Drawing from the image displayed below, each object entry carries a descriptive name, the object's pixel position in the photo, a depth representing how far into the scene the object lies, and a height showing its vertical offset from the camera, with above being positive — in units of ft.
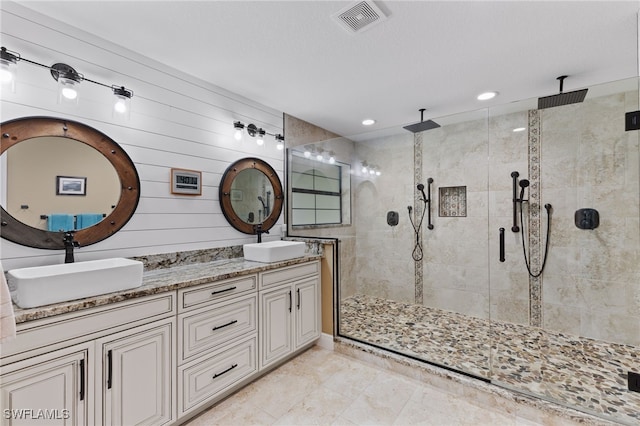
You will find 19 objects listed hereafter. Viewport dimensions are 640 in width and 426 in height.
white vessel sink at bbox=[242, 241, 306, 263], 7.73 -1.07
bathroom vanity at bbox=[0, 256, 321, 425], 4.05 -2.40
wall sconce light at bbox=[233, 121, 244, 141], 8.64 +2.62
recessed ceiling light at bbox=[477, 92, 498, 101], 8.86 +3.77
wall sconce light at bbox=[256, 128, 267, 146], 9.42 +2.58
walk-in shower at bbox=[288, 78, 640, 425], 7.27 -1.21
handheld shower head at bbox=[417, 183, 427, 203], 11.04 +0.94
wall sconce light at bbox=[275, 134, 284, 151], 10.13 +2.62
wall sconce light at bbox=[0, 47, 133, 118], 4.89 +2.60
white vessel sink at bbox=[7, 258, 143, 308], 4.11 -1.07
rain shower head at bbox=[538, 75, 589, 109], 7.74 +3.27
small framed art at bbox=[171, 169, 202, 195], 7.23 +0.85
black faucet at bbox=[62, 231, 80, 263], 5.45 -0.62
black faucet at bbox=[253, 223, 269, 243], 9.29 -0.52
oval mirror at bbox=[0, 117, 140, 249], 5.10 +0.63
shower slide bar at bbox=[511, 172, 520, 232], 9.84 +0.42
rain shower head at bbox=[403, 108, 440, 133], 10.11 +3.23
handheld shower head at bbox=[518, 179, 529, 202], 9.71 +0.96
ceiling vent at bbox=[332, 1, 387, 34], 5.16 +3.77
